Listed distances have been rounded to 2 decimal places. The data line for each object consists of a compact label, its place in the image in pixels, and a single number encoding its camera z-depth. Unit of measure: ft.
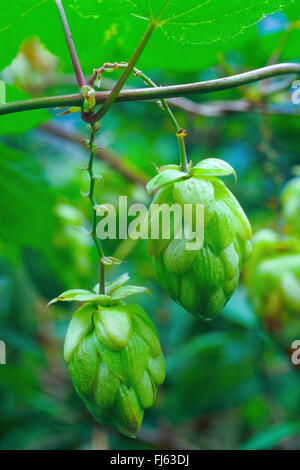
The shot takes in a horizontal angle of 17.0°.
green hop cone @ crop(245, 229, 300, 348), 1.13
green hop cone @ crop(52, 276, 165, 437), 0.81
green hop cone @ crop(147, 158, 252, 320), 0.79
